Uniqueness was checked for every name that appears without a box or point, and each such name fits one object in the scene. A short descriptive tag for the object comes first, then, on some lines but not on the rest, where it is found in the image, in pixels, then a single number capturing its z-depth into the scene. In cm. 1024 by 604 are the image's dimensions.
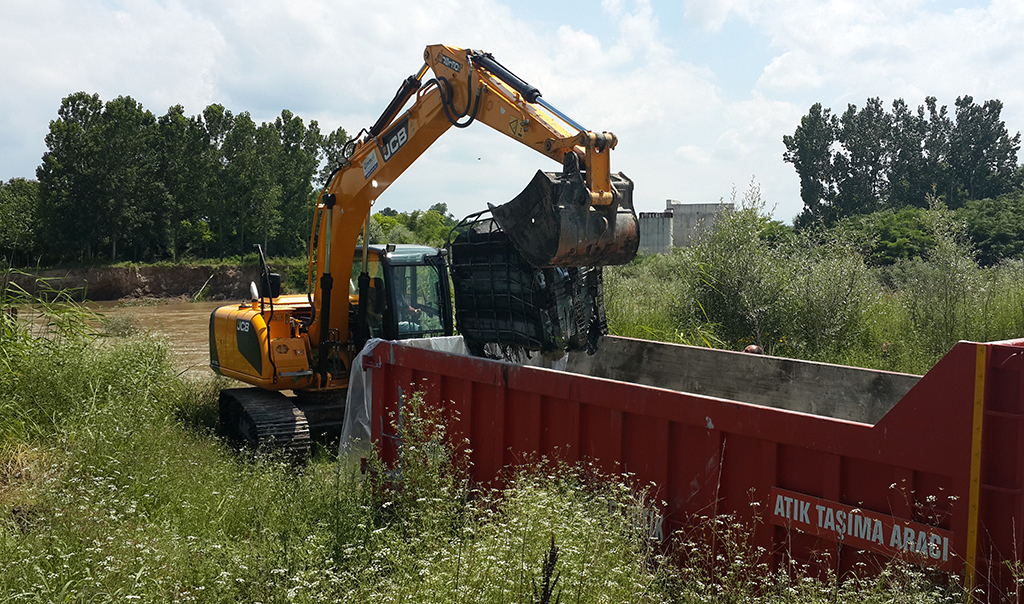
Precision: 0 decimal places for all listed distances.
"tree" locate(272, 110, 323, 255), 5028
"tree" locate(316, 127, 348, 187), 5181
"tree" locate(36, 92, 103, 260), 4122
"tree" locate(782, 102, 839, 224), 5162
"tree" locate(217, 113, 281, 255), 4750
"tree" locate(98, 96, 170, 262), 4256
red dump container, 335
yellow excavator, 751
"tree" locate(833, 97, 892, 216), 5200
